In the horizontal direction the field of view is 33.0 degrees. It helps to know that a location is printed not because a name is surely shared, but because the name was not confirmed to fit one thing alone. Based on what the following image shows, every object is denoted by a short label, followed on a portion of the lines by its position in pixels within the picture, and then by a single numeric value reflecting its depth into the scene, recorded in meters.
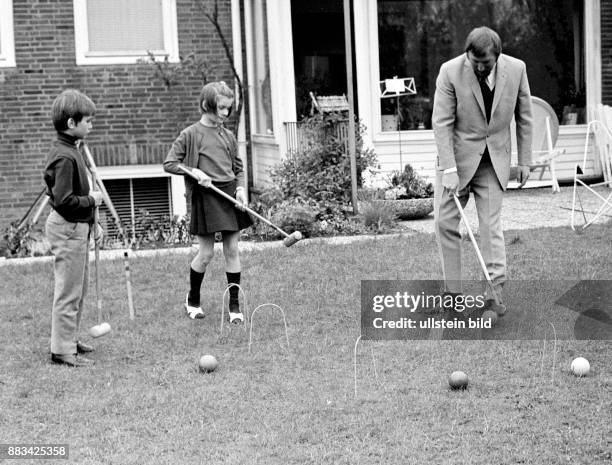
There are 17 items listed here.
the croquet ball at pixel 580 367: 5.39
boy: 5.97
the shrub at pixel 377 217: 10.48
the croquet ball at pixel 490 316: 6.40
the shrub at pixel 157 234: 10.46
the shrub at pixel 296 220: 10.11
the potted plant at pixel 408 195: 11.24
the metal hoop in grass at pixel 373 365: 5.34
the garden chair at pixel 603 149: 10.20
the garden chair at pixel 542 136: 13.06
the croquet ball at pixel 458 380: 5.25
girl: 6.87
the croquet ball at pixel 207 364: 5.78
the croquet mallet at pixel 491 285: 6.13
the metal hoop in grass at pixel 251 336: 6.19
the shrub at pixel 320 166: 11.18
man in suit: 6.45
